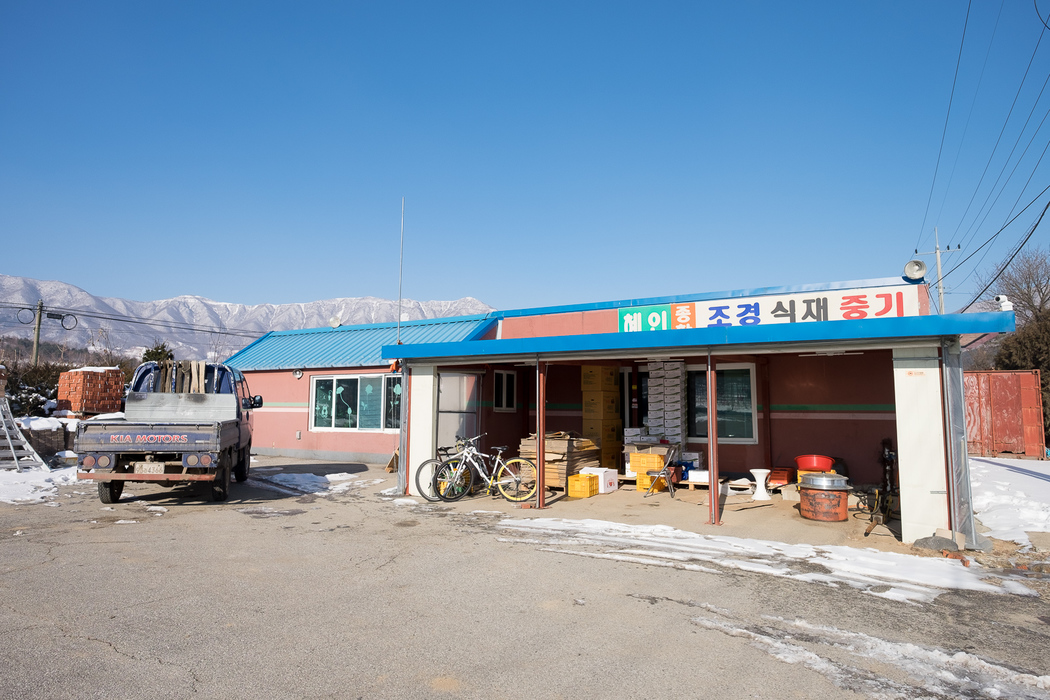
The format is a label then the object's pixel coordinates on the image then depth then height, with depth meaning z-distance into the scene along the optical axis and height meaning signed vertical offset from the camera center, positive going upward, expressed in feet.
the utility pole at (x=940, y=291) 100.28 +19.86
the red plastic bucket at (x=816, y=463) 35.99 -2.81
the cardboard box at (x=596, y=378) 46.01 +2.57
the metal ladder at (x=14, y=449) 44.29 -2.91
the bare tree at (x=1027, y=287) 113.39 +23.59
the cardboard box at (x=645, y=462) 41.22 -3.24
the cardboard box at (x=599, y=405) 46.21 +0.59
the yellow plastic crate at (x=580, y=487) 38.86 -4.56
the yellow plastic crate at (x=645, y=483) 40.86 -4.59
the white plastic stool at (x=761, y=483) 37.22 -4.08
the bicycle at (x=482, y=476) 37.11 -3.80
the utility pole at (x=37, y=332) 104.22 +13.65
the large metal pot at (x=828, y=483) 30.48 -3.31
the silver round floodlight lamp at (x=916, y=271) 39.27 +9.07
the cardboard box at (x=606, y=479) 40.32 -4.29
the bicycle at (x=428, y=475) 37.88 -3.87
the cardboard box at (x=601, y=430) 45.98 -1.24
